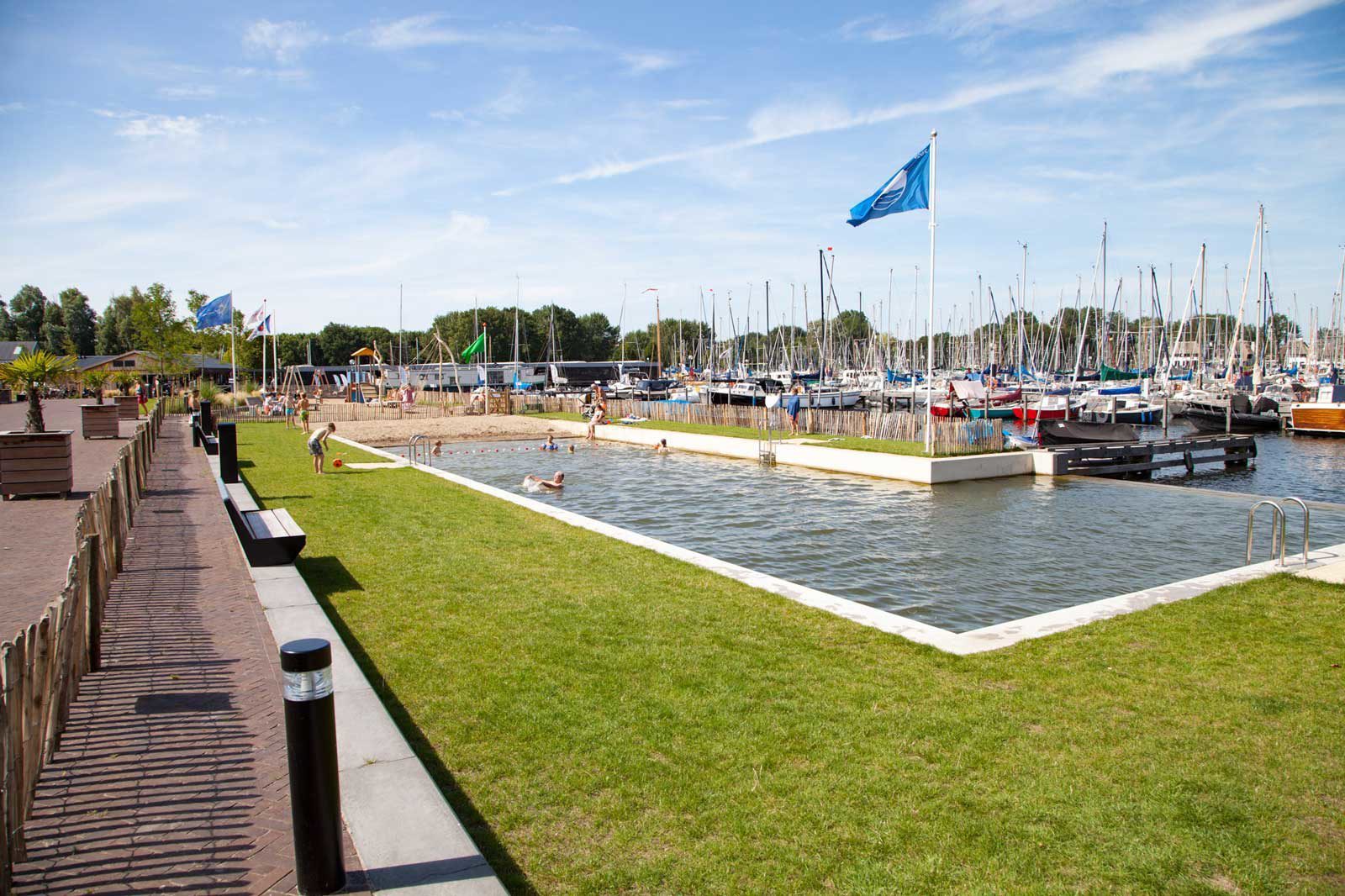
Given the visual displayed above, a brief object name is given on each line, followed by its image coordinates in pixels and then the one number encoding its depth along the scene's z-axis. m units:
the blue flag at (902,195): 24.58
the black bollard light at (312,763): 3.89
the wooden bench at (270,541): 10.22
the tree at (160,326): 48.59
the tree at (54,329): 105.40
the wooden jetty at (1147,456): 25.97
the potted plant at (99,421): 29.25
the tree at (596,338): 152.62
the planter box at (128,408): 41.56
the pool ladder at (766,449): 27.77
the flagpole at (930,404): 24.56
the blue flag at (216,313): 39.91
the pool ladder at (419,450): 26.47
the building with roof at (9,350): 84.33
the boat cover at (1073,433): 31.05
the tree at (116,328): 106.44
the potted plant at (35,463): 15.93
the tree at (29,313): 115.44
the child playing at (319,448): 21.25
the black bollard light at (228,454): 16.98
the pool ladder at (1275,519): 10.91
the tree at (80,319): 114.12
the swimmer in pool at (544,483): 21.75
